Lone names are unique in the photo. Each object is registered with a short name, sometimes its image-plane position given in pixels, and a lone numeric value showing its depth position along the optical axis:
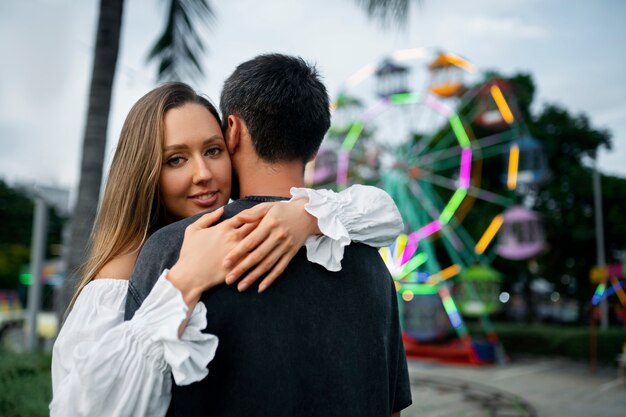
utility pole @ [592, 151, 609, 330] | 17.30
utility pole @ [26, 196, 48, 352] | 8.33
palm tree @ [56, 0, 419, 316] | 4.89
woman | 1.18
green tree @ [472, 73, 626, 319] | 22.61
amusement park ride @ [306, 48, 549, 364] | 15.44
